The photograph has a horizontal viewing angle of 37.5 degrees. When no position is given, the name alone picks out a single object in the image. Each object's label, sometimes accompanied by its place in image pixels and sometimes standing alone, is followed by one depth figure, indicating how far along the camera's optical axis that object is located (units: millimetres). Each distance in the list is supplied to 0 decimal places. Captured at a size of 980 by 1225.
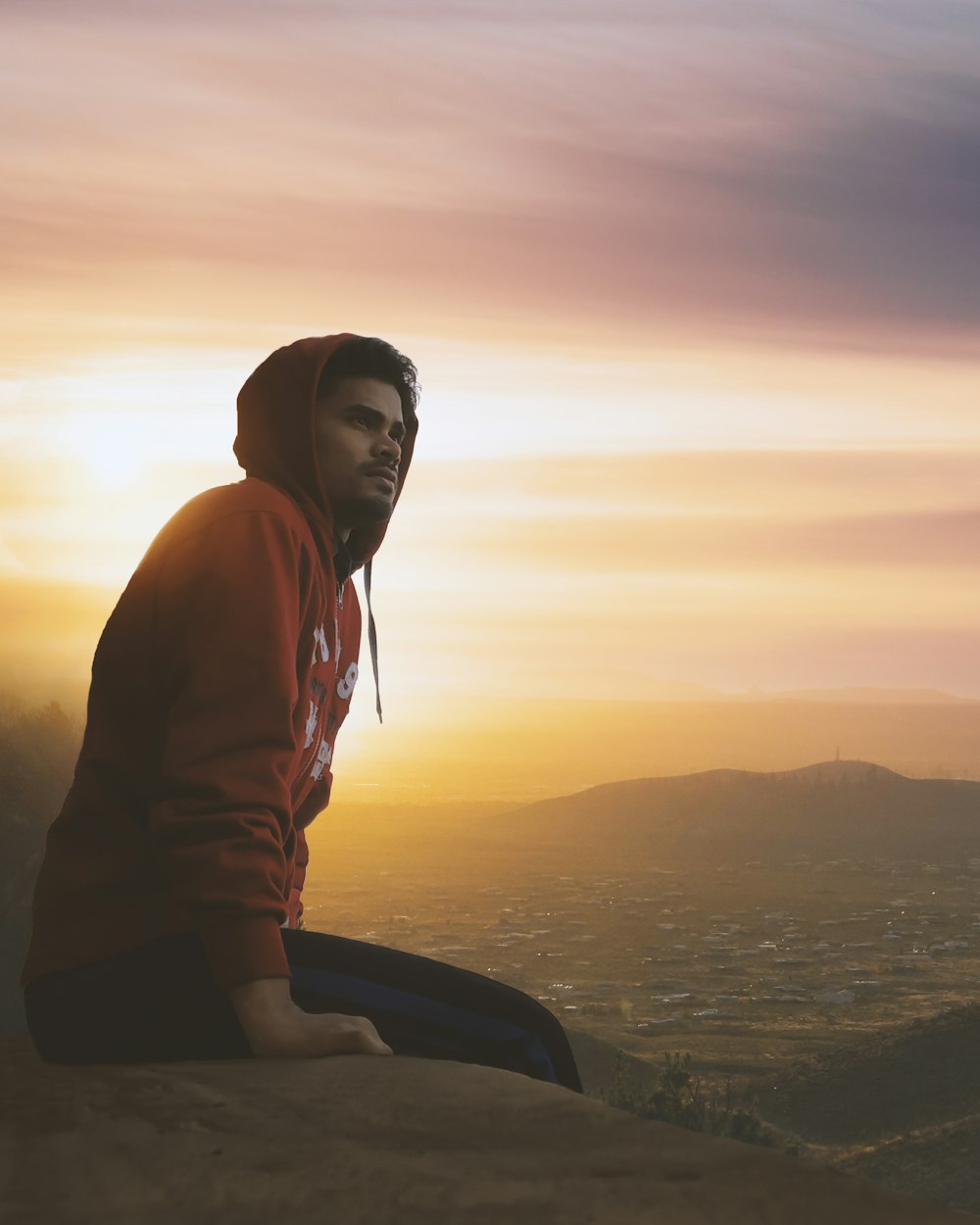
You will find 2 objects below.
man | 2572
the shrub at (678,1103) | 14914
